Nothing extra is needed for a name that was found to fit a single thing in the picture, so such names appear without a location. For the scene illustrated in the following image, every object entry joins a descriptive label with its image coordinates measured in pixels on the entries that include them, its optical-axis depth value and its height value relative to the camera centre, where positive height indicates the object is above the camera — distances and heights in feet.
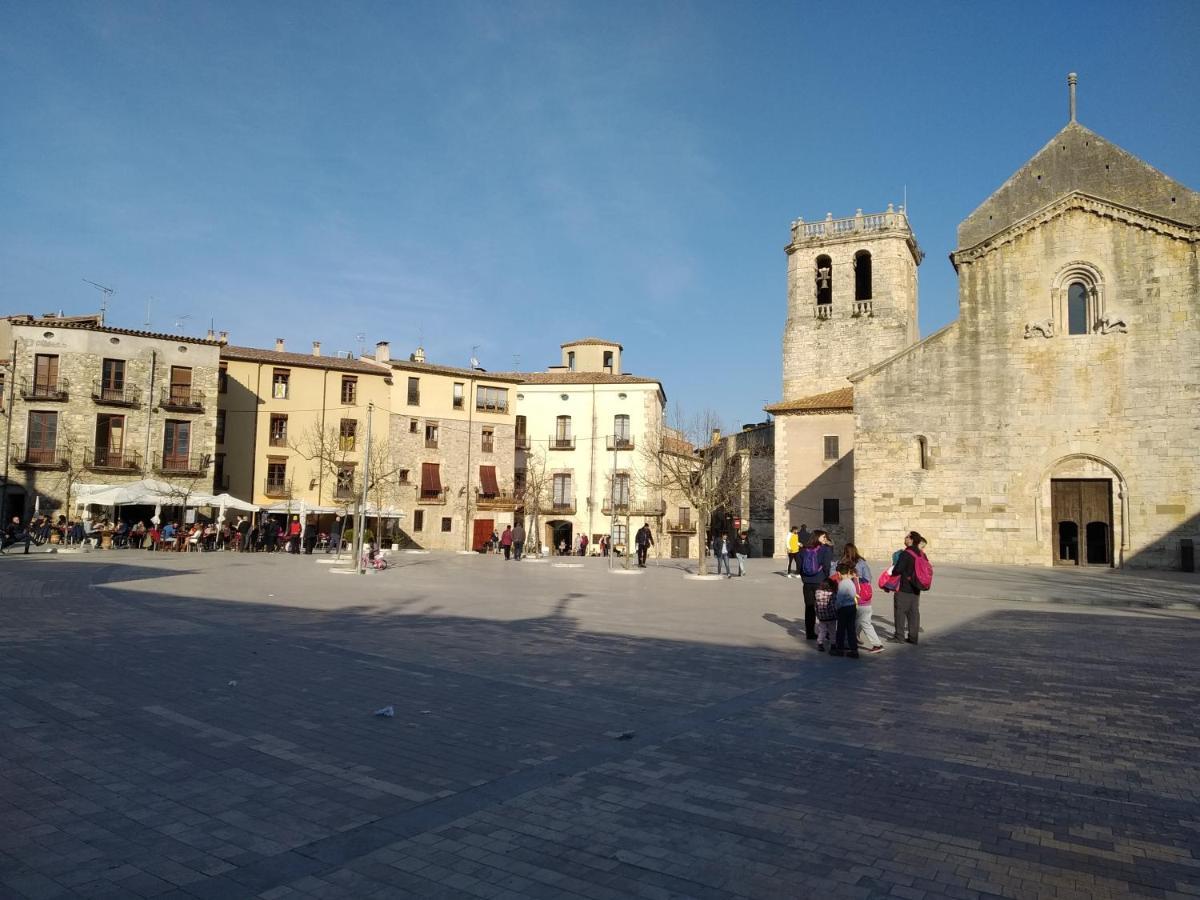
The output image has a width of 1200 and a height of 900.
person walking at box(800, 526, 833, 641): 40.96 -2.53
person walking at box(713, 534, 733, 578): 89.15 -3.80
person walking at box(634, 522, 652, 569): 98.84 -3.00
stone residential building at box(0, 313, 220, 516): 124.88 +15.79
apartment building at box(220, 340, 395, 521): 149.28 +15.75
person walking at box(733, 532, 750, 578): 92.85 -3.83
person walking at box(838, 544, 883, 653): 37.78 -4.01
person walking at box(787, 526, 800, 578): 88.20 -2.57
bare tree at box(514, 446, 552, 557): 155.76 +5.26
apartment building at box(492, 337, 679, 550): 172.14 +14.13
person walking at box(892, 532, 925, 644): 40.42 -3.29
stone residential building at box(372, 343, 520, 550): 161.38 +12.54
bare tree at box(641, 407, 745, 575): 90.12 +4.71
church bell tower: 161.07 +44.47
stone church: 93.91 +14.38
